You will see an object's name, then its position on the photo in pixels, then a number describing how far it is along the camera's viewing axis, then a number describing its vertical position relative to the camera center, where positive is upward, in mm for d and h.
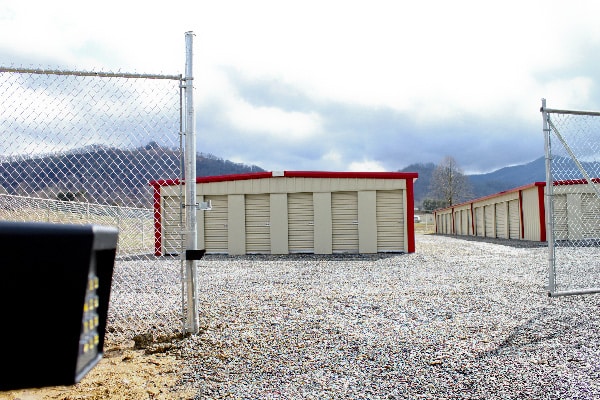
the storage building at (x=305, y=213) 13844 +602
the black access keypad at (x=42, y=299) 1101 -150
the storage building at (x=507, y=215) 18047 +752
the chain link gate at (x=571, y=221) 5188 +270
